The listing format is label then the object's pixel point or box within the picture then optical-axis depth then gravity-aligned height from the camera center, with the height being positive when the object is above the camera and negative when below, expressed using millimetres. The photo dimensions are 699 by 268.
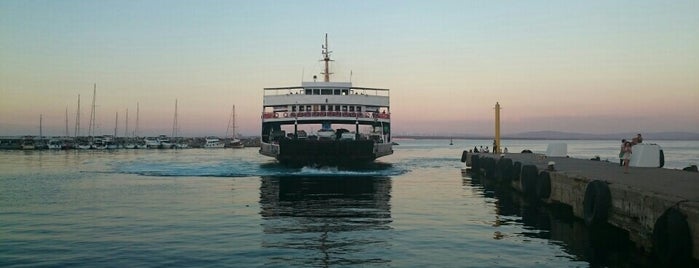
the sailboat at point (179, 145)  105062 -905
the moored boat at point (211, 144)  114375 -695
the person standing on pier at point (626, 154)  17427 -262
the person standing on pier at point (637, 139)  20173 +232
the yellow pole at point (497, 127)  36125 +1057
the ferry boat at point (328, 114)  40438 +2041
